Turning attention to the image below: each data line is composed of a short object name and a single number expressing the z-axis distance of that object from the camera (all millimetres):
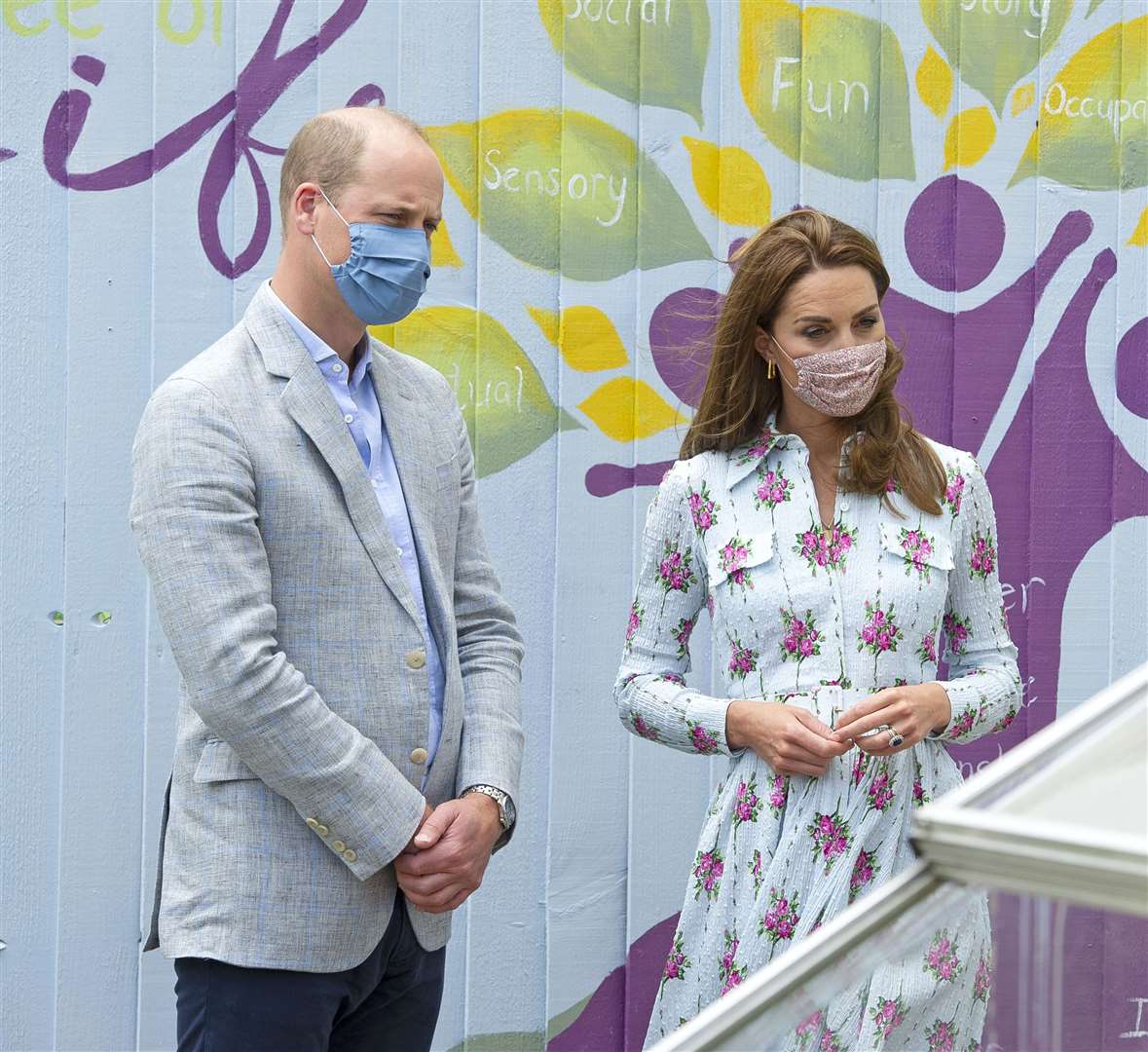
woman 5359
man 5144
